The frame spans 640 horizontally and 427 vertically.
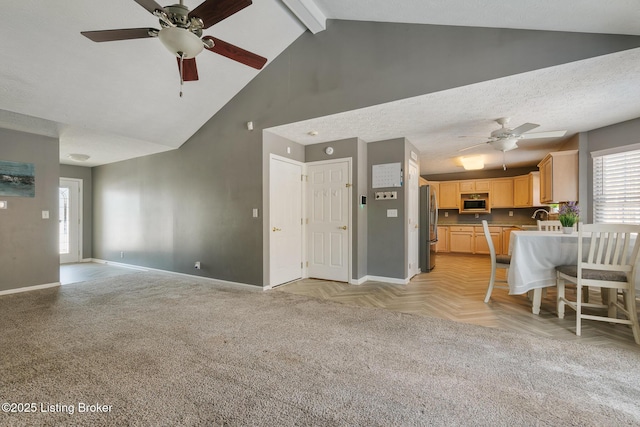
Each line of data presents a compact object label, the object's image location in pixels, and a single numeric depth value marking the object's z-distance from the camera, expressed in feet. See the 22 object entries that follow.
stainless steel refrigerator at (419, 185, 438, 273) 17.83
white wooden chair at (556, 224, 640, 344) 8.07
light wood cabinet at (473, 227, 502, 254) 23.89
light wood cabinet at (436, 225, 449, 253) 26.43
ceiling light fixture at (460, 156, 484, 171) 19.06
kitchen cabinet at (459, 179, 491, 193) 24.89
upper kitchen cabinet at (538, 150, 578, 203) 14.40
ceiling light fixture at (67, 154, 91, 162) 18.53
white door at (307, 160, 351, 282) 15.03
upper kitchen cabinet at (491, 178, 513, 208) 23.93
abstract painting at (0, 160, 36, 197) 13.53
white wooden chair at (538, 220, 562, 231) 13.71
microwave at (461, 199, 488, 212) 24.98
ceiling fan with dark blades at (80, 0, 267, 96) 6.44
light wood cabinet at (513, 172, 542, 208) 21.08
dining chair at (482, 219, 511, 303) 11.65
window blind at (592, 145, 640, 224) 12.55
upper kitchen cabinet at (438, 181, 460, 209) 26.18
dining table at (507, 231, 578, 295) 10.11
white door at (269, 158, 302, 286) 14.15
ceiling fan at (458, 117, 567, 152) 11.70
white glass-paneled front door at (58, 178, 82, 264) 21.74
